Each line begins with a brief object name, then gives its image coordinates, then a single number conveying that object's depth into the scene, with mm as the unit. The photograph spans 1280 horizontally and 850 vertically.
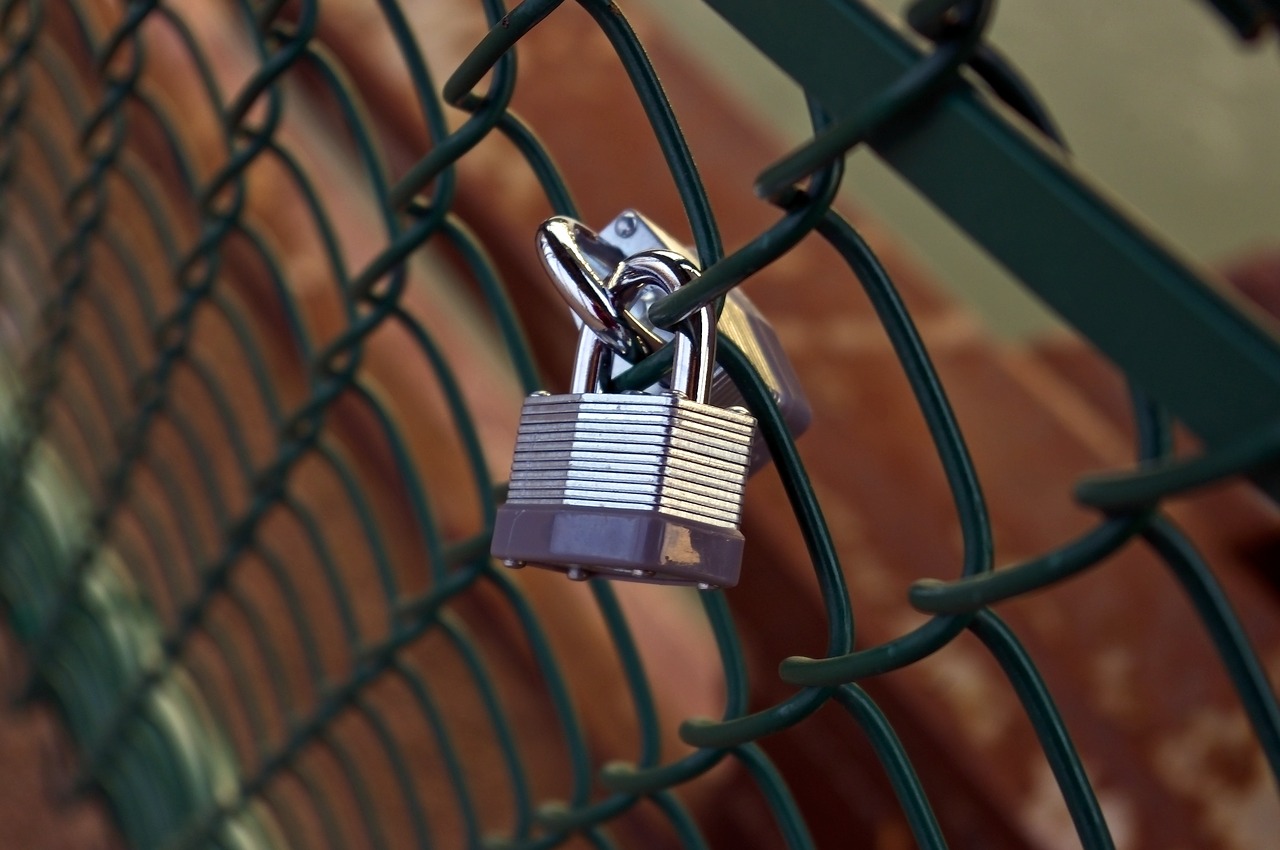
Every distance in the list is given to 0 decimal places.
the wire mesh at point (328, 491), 333
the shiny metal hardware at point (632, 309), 340
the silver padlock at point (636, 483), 315
